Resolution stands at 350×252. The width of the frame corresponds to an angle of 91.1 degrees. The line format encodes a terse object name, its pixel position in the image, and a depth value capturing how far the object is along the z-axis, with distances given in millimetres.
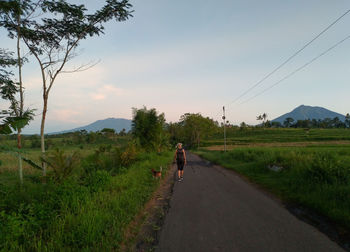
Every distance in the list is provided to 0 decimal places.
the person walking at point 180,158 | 9867
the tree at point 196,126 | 62500
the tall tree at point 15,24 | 6957
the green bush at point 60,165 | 7154
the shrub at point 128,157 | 13117
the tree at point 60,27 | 7867
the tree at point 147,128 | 21031
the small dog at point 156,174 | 9039
